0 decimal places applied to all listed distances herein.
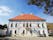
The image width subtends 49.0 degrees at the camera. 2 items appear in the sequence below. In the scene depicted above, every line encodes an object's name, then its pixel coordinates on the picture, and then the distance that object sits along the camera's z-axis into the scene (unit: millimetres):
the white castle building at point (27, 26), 17583
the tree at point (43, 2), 6413
